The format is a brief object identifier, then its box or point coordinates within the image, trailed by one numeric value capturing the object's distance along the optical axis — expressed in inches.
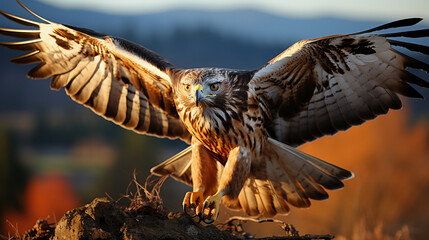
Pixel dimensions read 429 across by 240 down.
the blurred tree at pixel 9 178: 1326.3
